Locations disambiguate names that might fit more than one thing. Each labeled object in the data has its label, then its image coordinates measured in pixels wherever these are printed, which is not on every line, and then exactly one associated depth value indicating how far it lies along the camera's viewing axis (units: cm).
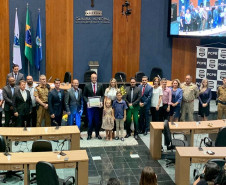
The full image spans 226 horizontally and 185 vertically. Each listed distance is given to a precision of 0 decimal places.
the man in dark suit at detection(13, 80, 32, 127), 1070
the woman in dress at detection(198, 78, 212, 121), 1201
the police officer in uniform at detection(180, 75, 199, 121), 1186
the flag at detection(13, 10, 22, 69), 1480
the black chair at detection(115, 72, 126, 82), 1502
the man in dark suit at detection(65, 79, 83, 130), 1095
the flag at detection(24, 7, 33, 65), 1484
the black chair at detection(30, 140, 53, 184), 835
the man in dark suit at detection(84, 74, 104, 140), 1128
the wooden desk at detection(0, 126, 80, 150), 928
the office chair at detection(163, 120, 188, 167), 941
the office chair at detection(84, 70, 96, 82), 1415
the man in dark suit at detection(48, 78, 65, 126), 1080
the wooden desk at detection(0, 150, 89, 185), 766
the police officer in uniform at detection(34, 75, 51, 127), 1097
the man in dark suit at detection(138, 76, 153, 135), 1157
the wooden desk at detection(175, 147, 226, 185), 820
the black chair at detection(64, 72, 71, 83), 1430
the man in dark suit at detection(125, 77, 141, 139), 1136
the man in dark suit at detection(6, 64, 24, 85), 1222
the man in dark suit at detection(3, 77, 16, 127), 1090
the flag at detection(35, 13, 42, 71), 1504
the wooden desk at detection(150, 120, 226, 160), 1002
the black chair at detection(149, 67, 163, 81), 1563
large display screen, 1492
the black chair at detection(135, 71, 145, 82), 1480
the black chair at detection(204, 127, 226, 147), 921
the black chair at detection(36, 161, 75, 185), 695
